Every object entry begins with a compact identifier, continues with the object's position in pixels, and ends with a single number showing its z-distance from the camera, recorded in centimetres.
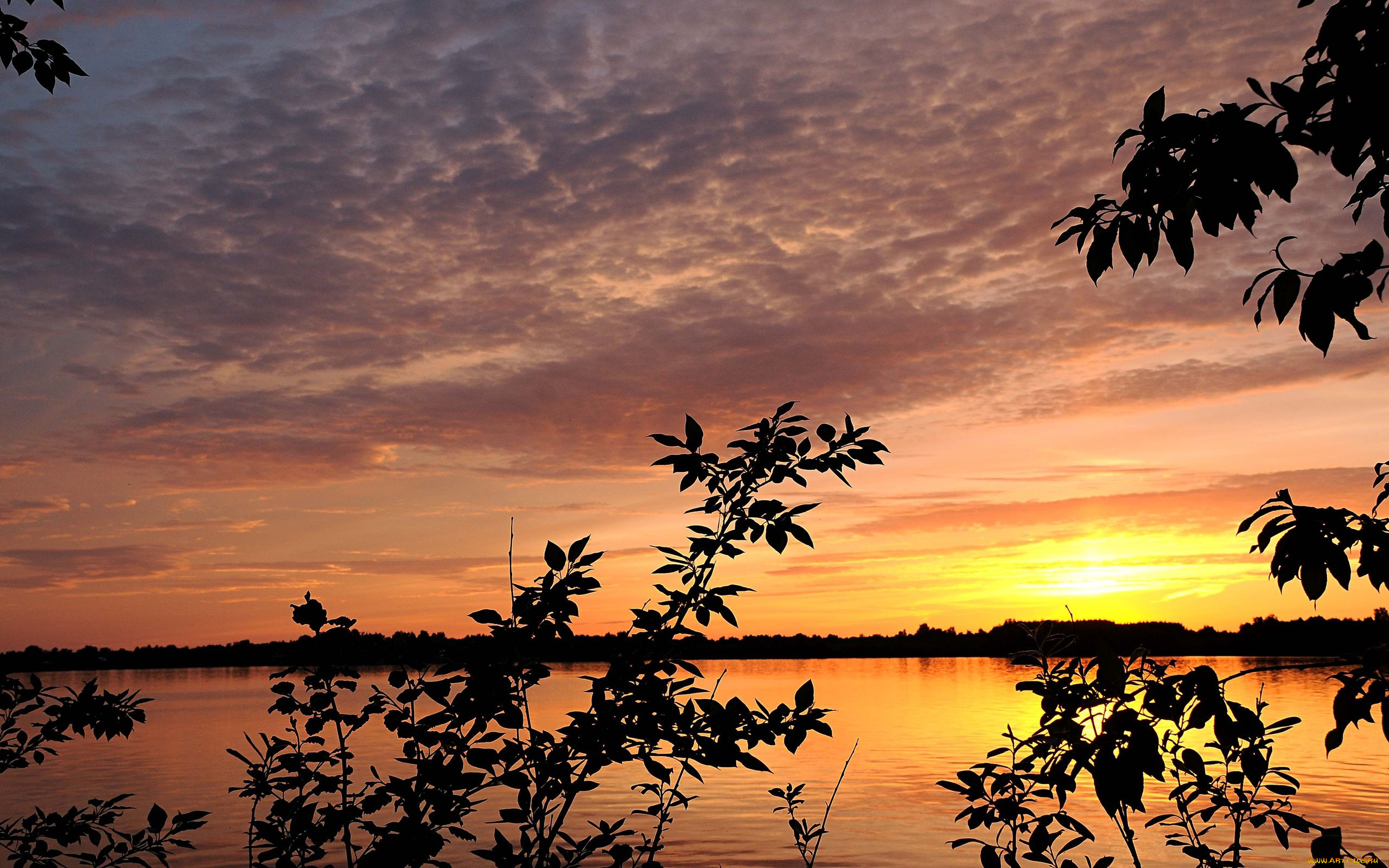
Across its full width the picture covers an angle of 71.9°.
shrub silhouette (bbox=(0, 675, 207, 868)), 666
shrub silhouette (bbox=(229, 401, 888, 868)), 415
